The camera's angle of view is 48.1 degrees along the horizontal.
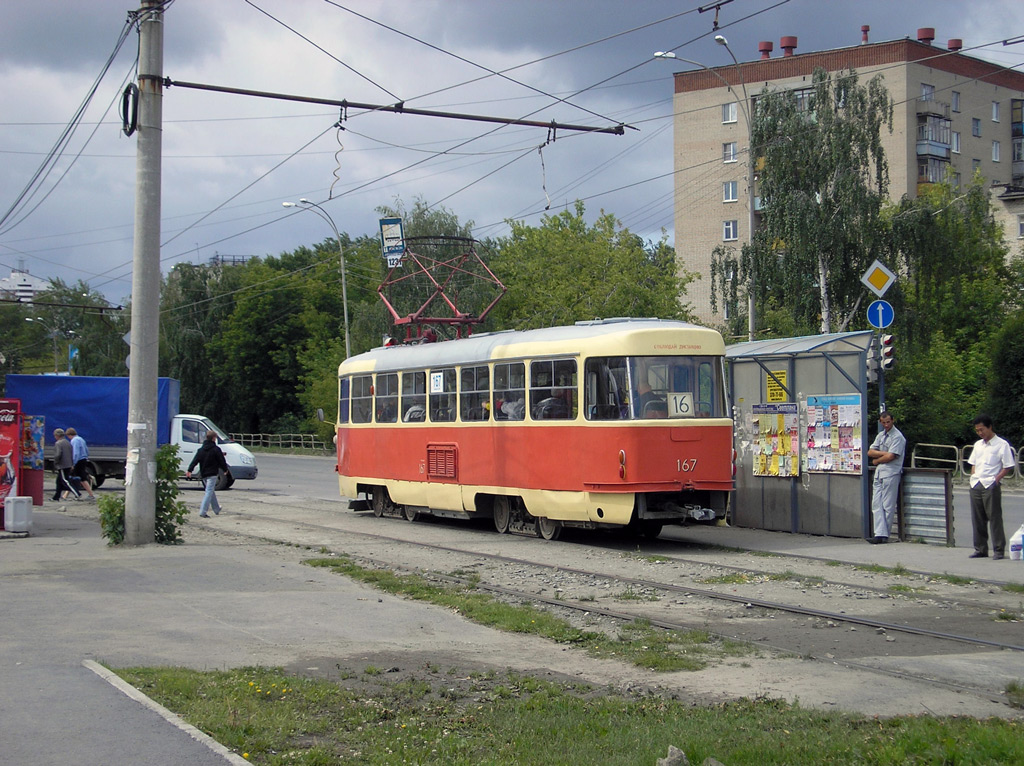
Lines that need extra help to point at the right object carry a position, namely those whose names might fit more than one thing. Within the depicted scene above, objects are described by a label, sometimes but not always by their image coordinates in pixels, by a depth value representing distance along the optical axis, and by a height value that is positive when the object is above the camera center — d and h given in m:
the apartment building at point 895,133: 62.06 +17.45
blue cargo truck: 29.77 +0.85
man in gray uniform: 15.09 -0.47
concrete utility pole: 15.66 +1.93
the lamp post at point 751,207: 28.35 +5.82
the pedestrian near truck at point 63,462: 25.39 -0.47
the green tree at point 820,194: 37.81 +8.08
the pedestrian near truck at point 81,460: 27.14 -0.46
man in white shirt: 13.37 -0.56
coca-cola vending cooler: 17.36 -0.04
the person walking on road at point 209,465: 21.44 -0.47
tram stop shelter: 15.91 +0.03
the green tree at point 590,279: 41.56 +6.17
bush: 15.76 -0.95
